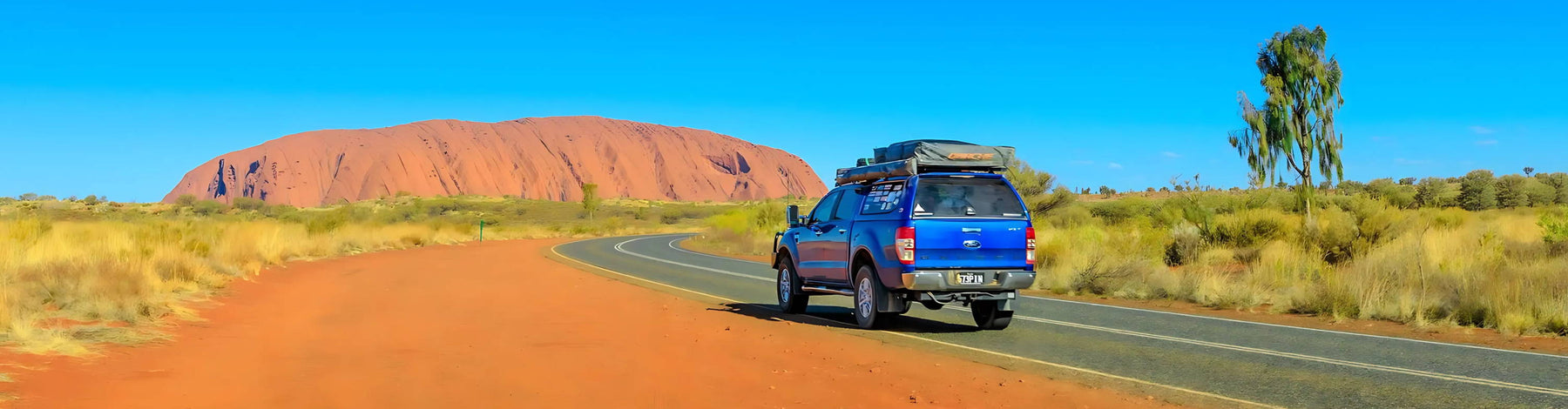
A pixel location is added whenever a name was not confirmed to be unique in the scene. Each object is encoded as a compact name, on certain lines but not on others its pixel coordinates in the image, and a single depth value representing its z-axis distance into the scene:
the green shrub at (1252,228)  21.22
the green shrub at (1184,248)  21.84
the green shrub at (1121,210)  39.08
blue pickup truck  10.84
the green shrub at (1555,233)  16.20
